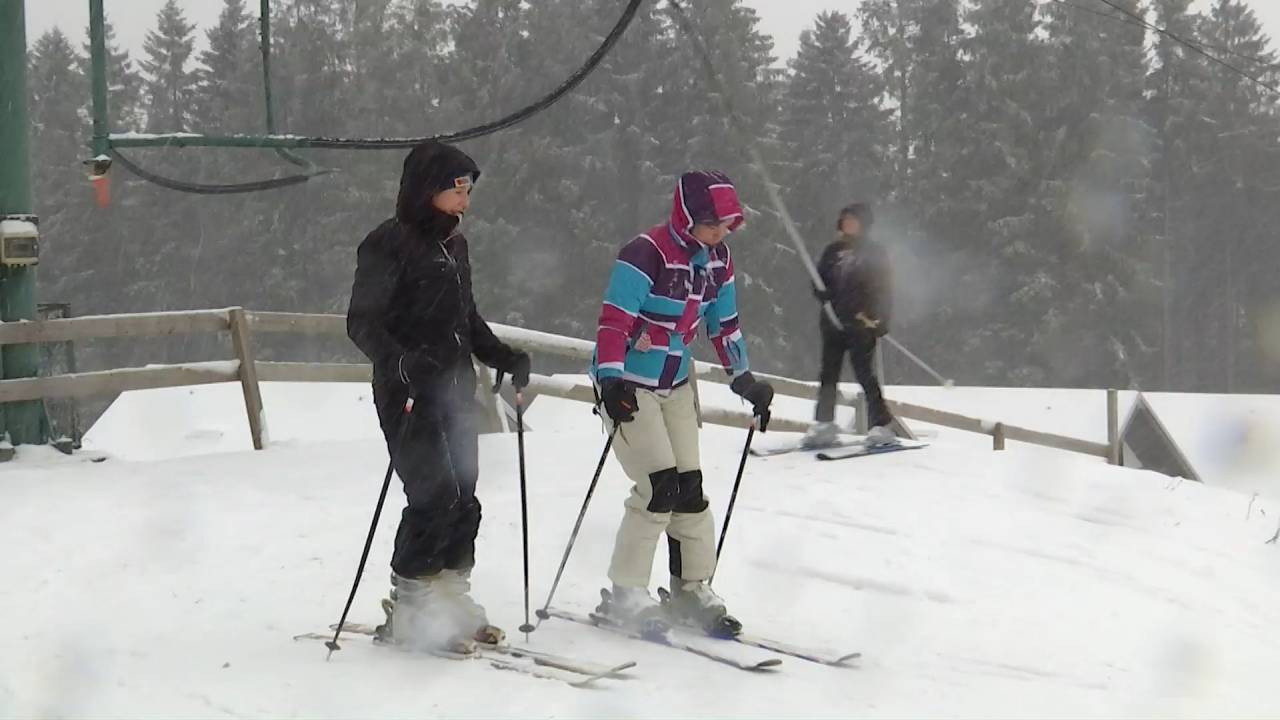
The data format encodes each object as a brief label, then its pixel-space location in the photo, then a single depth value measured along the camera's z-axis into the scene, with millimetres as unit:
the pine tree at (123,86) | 53219
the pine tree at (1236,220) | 45094
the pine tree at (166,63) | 54562
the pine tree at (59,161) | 47312
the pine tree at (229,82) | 46688
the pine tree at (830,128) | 44281
